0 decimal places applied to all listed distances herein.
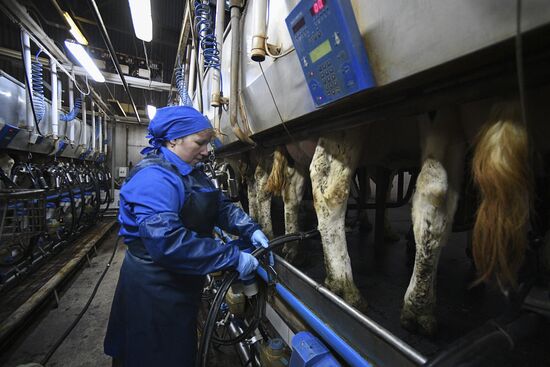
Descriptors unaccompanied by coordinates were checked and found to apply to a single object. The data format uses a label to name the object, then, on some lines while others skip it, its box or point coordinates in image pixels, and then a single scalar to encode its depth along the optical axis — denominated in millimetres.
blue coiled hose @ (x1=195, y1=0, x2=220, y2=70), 1825
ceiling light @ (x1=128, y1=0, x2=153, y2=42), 2465
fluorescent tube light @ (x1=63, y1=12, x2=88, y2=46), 2900
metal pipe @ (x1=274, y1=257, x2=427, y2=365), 571
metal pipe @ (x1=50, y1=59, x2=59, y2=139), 3805
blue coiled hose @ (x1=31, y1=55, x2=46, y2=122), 3321
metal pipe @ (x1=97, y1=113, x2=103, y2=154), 7180
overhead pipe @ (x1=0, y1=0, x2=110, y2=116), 2363
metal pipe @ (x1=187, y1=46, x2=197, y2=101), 3520
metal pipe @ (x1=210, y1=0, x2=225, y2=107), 1939
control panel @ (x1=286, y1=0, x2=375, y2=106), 649
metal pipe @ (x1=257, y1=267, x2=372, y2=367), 742
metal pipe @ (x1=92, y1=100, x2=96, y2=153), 6343
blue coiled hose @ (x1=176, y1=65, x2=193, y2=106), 3619
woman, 989
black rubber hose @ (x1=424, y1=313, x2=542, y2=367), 518
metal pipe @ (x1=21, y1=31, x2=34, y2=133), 2789
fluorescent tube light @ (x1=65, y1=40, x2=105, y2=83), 3240
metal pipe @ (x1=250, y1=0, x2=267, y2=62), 1094
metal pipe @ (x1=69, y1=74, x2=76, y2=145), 4711
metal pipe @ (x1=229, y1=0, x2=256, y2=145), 1568
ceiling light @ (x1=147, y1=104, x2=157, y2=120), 6074
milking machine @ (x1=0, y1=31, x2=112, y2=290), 2381
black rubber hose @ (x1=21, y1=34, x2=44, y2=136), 2766
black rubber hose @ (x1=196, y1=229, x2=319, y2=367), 1106
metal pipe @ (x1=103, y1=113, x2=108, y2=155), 7955
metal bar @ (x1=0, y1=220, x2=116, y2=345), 1814
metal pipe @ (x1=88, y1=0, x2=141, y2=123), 2410
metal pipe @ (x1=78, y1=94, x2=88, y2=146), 5562
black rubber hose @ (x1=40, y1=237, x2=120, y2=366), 1769
